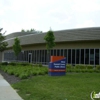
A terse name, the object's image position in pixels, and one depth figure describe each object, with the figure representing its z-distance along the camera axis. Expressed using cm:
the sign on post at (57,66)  980
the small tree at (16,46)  2306
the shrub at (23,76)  893
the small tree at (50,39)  1727
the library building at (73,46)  1763
